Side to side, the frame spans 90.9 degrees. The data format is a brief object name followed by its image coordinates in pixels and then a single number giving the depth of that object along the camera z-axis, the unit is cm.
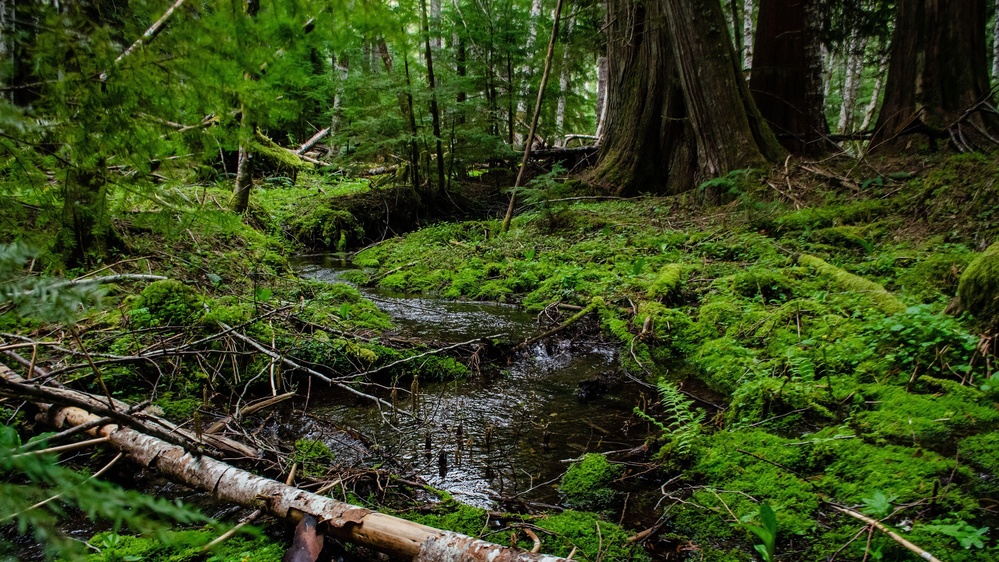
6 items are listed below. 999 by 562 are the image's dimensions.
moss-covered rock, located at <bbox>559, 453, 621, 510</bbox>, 256
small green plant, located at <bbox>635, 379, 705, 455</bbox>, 279
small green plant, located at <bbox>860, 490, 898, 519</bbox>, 190
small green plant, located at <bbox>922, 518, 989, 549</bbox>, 174
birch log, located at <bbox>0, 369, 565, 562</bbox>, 177
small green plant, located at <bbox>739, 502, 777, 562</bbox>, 181
